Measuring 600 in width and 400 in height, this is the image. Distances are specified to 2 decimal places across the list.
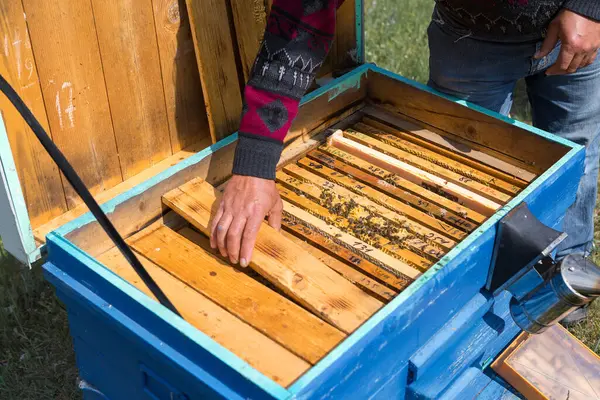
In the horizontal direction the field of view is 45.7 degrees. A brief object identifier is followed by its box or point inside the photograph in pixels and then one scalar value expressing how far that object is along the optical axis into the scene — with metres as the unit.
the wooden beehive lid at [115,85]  2.16
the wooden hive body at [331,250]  1.83
